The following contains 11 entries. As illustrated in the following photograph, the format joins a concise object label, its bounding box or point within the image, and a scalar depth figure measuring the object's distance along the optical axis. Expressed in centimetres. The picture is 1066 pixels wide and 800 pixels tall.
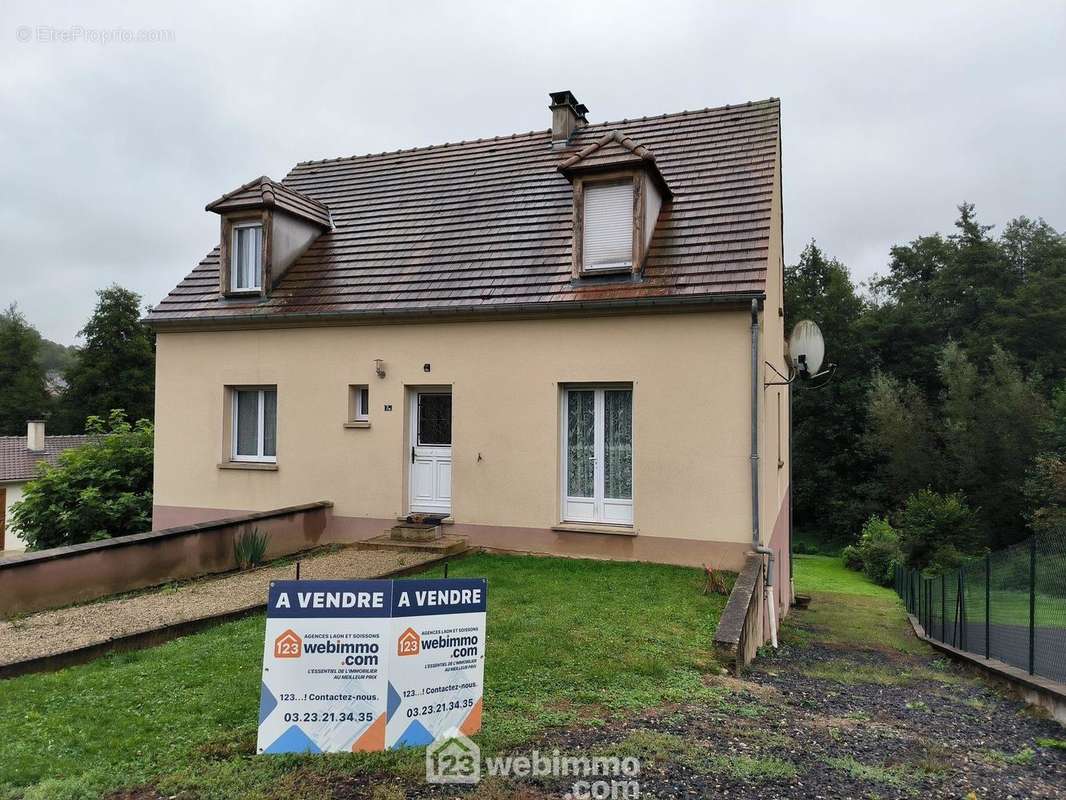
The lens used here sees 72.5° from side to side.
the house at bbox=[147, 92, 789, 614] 1057
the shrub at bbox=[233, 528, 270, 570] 1107
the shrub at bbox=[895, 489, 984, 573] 3259
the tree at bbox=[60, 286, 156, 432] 4950
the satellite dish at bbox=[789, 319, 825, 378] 1203
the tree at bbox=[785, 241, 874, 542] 4459
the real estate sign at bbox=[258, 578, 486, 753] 432
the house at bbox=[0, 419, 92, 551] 3247
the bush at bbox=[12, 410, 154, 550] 1553
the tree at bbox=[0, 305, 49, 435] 5366
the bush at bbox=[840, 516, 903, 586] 3291
